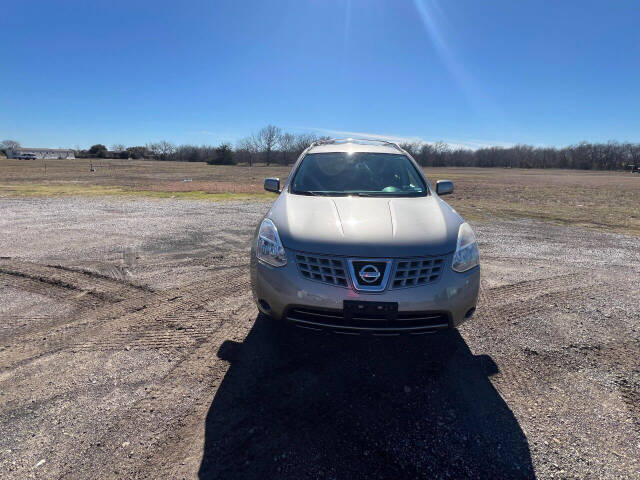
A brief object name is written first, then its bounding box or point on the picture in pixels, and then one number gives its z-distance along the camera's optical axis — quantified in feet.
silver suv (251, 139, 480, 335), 7.85
